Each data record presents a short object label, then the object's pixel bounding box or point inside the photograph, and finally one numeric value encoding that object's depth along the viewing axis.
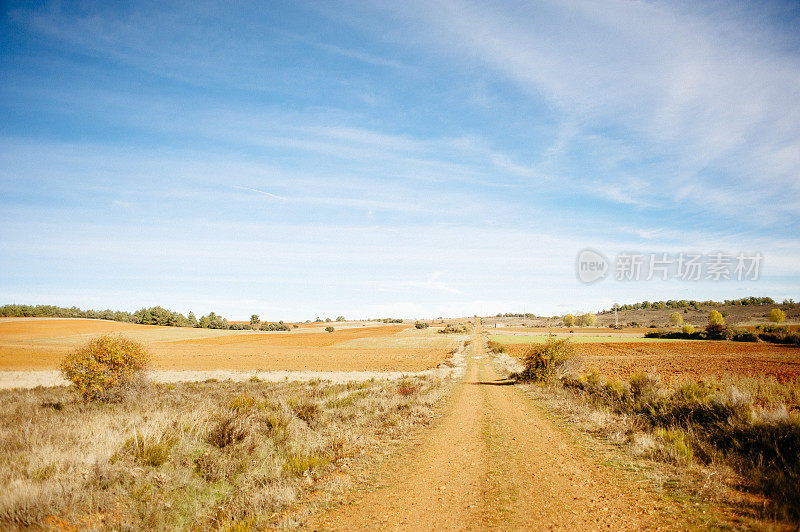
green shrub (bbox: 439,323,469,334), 129.65
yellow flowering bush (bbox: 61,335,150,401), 16.36
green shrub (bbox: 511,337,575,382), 23.19
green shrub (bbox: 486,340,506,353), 56.11
